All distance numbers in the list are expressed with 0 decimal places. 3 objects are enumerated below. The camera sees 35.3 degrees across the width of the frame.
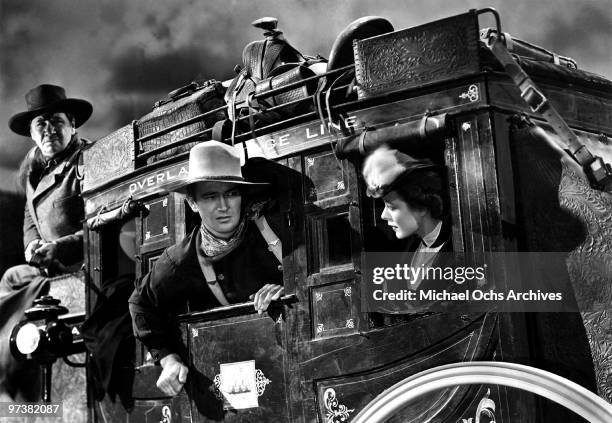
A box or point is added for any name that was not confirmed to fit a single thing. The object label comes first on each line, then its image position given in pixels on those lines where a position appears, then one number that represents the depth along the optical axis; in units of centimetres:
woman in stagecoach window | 432
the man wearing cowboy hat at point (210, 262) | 504
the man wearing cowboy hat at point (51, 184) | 638
